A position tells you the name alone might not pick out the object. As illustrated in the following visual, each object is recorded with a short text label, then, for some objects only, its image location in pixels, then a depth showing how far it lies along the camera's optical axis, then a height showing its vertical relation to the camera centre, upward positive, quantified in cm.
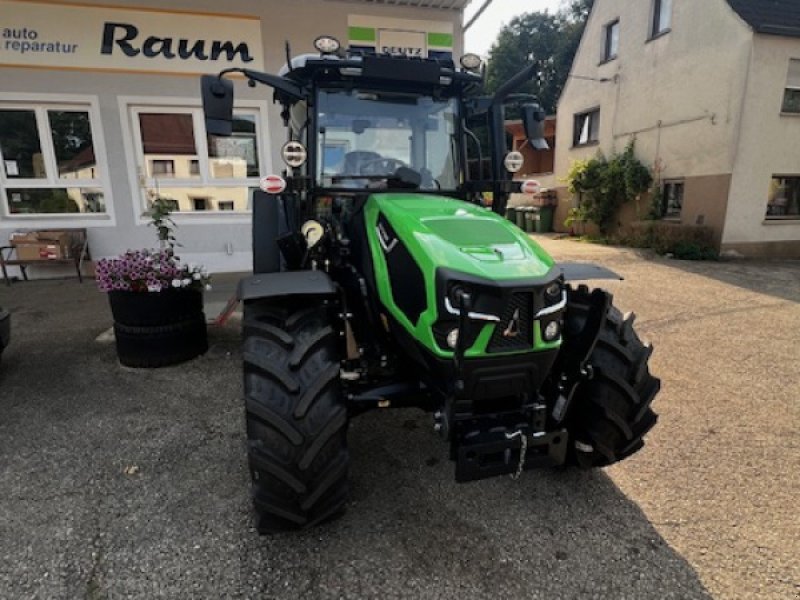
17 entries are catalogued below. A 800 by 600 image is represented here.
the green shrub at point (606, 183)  1391 +35
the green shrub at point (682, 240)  1141 -104
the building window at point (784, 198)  1195 -7
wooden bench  757 -92
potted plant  424 -92
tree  3484 +1099
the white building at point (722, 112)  1108 +192
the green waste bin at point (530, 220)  1895 -92
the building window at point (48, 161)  764 +52
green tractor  208 -49
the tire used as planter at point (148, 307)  427 -93
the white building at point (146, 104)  732 +136
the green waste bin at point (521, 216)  1944 -80
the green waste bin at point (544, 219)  1859 -87
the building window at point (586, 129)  1644 +219
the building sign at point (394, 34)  792 +249
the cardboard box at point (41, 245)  755 -72
